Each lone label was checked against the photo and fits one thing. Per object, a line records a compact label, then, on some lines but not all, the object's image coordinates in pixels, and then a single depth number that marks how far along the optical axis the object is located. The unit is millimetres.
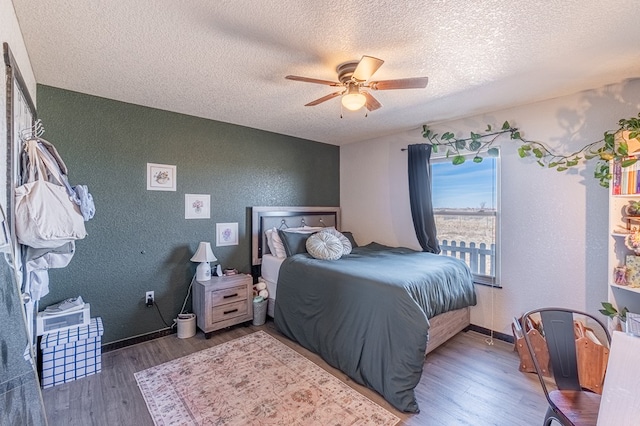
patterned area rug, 1869
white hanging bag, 1696
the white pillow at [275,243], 3513
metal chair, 1305
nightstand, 2980
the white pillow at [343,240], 3500
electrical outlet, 2945
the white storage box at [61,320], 2209
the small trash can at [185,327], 2992
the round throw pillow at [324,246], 3129
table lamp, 3096
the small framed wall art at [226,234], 3452
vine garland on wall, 2109
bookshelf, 2115
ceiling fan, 1801
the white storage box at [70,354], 2163
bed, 1989
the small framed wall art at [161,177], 2967
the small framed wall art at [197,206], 3215
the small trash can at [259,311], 3350
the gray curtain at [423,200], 3467
